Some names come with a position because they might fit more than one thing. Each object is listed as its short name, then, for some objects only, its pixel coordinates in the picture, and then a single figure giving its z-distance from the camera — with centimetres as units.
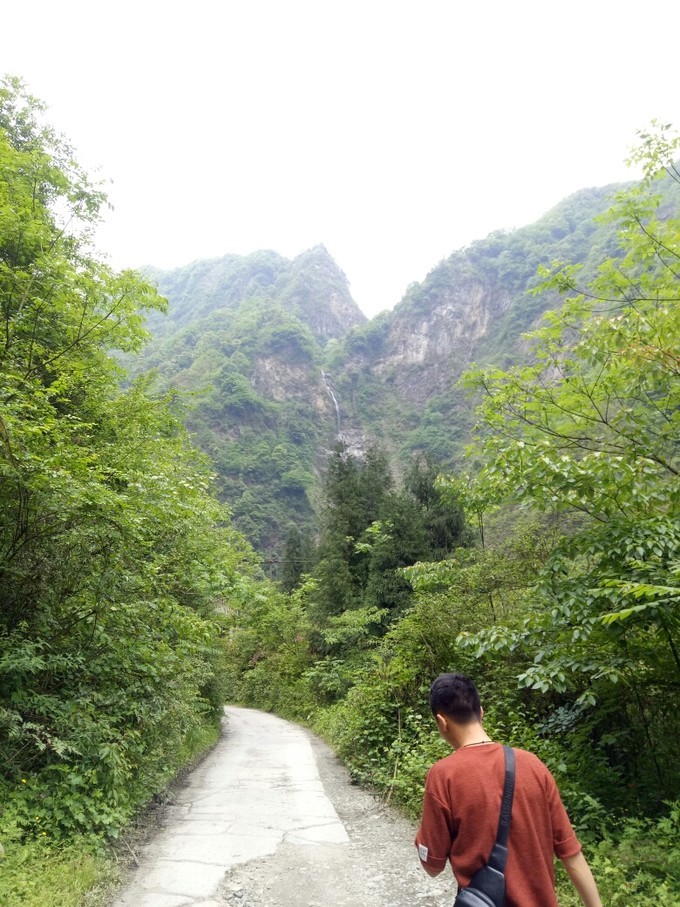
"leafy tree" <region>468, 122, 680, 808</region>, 417
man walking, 201
